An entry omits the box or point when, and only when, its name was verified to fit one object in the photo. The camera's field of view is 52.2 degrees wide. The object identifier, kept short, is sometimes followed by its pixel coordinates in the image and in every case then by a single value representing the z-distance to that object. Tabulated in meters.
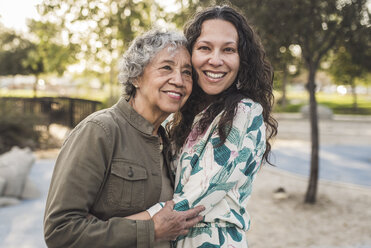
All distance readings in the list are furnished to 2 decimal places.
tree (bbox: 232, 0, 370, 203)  6.73
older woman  1.70
